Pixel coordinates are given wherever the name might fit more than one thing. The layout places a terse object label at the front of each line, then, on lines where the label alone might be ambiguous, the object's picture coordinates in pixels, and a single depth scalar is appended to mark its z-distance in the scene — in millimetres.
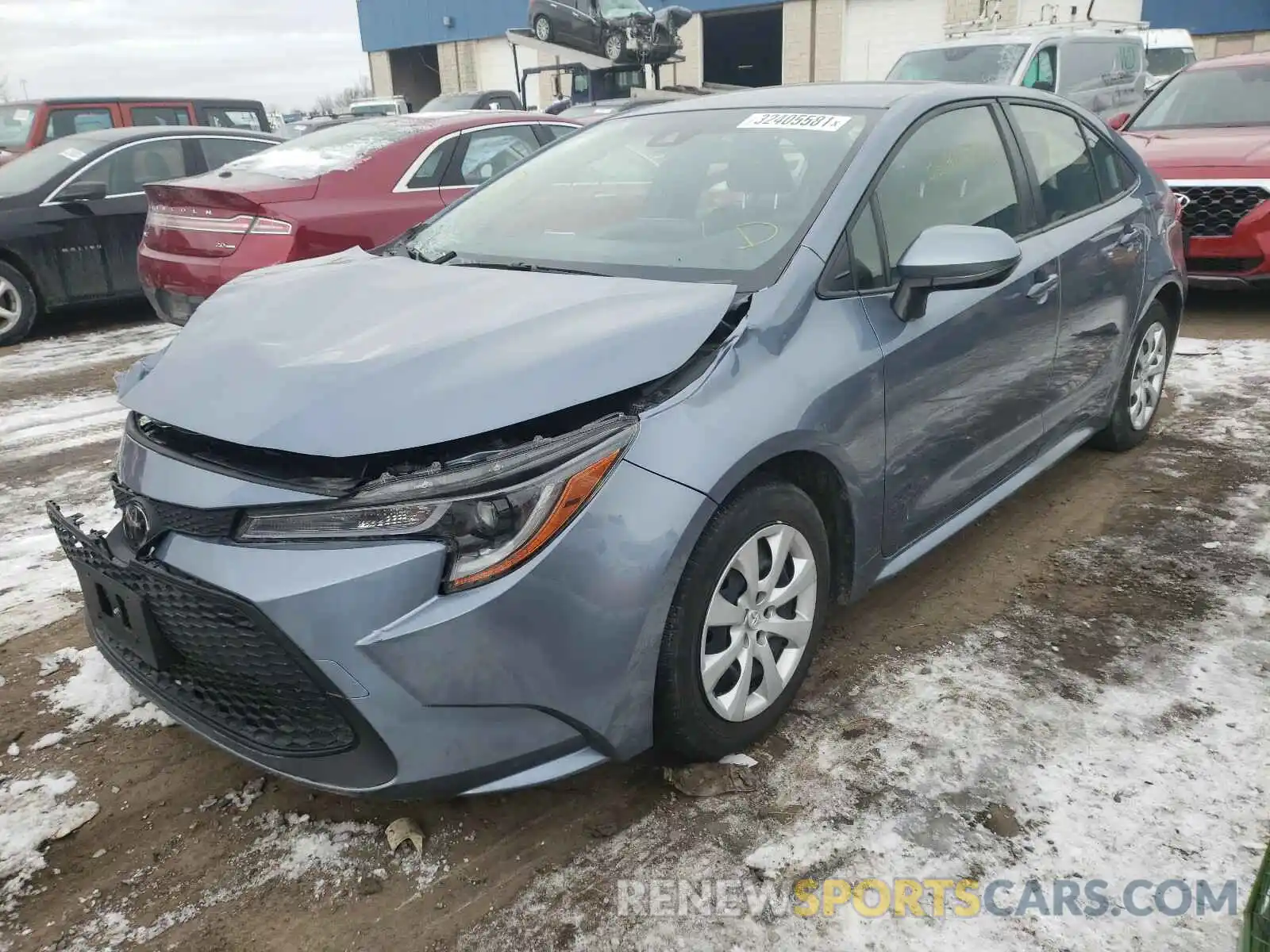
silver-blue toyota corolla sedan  1857
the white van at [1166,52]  13805
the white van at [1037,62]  10383
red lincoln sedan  5434
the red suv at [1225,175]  6367
